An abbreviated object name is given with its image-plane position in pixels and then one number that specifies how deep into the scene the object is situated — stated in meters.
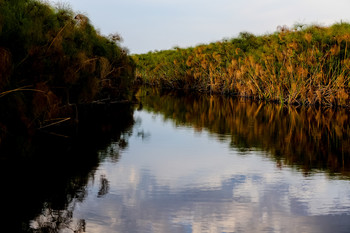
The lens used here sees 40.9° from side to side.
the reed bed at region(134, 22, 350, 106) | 30.50
